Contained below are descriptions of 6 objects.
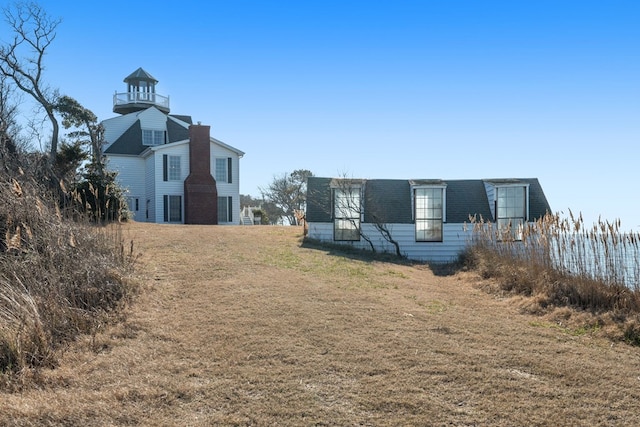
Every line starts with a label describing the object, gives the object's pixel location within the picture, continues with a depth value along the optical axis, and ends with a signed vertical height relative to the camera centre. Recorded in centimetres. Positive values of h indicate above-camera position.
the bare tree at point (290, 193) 3431 +194
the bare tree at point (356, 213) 1530 +12
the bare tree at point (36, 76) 1950 +652
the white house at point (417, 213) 1541 +7
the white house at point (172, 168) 2261 +265
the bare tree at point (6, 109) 1812 +480
